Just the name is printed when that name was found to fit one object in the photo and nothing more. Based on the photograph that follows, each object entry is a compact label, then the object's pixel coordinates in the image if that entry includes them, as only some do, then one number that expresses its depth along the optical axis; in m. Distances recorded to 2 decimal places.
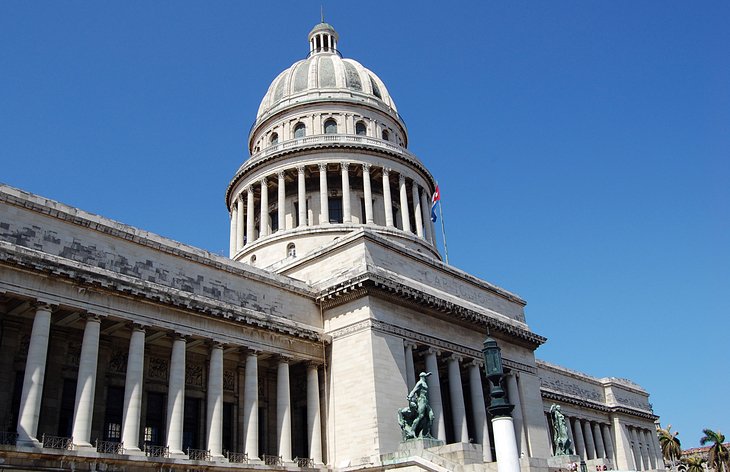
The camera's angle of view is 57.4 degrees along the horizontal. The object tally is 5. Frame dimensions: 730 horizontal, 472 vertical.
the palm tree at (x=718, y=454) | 74.12
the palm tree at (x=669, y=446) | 84.25
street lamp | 18.16
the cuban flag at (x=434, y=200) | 53.00
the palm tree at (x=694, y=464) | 77.39
